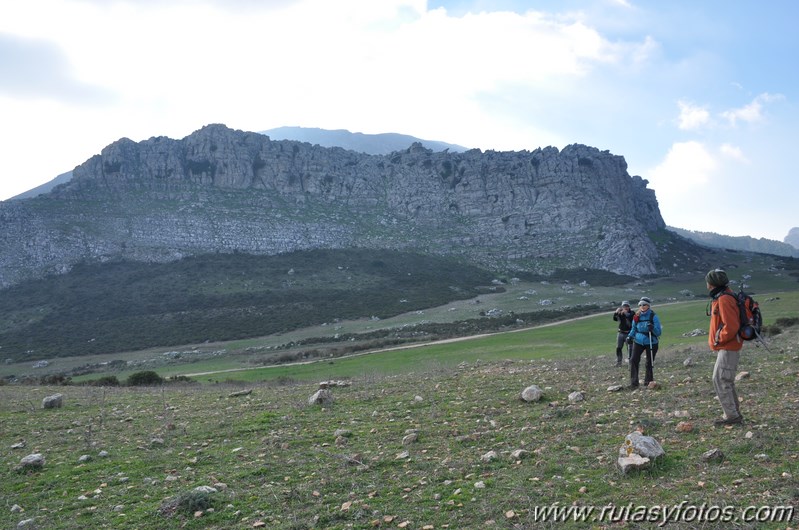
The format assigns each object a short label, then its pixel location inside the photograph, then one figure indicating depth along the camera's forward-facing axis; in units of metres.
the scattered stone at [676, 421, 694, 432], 8.05
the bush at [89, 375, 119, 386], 27.70
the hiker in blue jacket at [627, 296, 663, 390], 12.23
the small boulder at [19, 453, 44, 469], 9.34
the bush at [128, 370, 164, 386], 28.34
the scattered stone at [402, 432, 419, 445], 9.32
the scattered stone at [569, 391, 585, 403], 11.29
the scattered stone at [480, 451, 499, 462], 7.80
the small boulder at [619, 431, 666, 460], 6.70
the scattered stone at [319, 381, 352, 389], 17.81
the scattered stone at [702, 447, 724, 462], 6.62
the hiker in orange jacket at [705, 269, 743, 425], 8.09
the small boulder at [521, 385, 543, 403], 11.77
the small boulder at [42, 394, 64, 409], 16.22
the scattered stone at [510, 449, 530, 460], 7.73
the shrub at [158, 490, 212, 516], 6.89
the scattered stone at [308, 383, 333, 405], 14.22
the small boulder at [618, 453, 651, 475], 6.49
